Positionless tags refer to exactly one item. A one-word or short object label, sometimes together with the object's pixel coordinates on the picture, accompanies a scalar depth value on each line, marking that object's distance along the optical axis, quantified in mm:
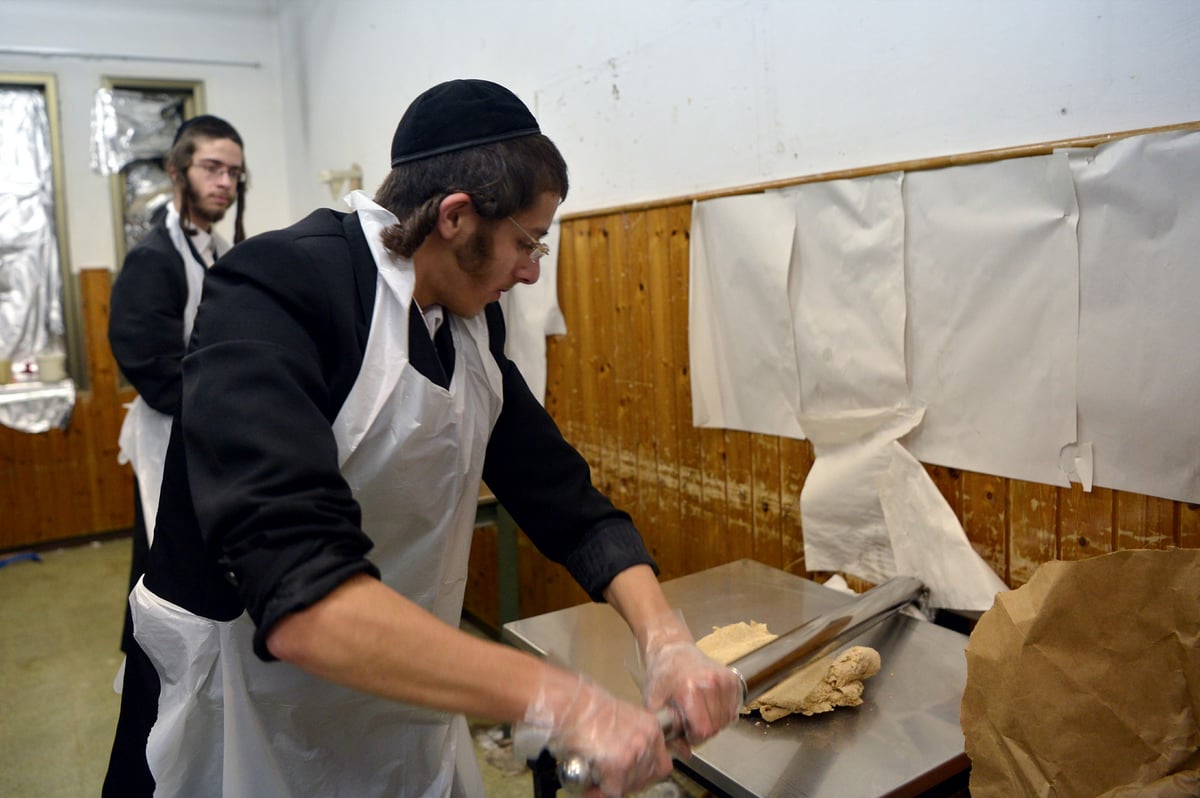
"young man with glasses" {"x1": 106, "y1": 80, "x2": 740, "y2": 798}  782
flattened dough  1376
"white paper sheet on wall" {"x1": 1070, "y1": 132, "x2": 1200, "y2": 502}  1369
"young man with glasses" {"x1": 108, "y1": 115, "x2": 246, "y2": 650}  2518
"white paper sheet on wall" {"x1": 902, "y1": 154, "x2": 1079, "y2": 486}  1541
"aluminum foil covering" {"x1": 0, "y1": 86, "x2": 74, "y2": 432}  4453
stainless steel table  1231
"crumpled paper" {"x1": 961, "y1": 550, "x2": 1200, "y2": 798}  1053
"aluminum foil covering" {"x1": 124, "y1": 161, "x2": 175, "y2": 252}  4762
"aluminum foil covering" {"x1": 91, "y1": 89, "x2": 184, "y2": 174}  4641
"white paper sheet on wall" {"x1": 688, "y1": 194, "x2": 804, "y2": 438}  2059
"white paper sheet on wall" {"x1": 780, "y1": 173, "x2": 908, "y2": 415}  1802
